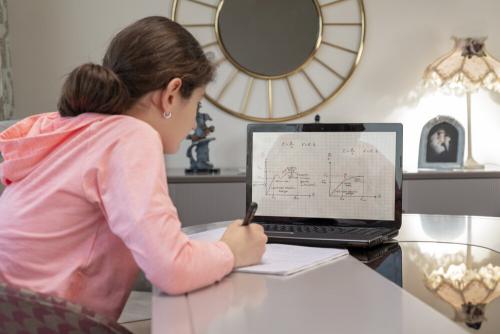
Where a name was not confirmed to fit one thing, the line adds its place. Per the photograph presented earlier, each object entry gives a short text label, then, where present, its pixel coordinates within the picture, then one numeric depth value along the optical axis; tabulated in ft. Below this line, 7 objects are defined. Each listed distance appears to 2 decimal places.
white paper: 3.22
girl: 2.84
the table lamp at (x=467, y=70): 9.36
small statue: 9.18
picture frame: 9.60
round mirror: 9.86
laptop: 4.27
